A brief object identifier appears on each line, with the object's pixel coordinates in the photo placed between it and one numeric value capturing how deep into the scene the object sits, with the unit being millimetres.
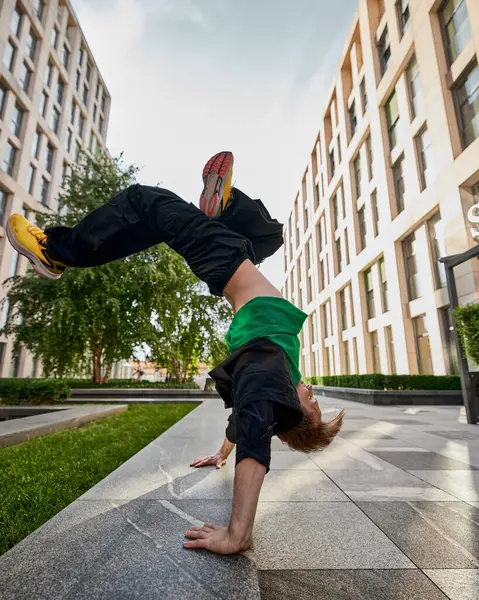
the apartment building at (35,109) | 23359
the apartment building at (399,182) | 12789
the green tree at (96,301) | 13977
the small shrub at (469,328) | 6199
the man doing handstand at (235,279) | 1435
